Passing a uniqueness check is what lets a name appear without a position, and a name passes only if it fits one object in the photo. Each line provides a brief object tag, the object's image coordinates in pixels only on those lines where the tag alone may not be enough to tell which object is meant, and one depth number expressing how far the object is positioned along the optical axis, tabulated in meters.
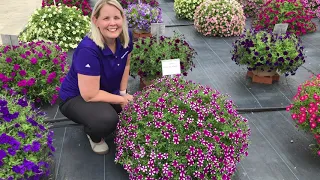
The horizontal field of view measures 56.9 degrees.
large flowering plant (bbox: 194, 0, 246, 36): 5.77
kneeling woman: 2.35
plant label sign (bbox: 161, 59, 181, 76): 2.82
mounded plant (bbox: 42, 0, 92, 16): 6.56
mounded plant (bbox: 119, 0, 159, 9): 7.06
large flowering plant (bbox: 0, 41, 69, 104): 3.28
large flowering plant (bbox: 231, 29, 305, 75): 3.71
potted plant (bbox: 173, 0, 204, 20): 6.98
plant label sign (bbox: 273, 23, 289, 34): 3.84
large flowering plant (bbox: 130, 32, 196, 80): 3.46
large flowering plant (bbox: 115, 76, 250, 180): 2.10
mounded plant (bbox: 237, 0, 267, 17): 7.08
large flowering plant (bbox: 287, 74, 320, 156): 2.46
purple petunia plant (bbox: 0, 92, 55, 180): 1.96
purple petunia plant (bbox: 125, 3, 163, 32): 5.57
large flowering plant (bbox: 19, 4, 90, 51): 5.07
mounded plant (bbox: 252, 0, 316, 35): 5.77
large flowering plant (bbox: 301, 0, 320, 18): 6.98
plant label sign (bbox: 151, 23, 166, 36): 3.34
